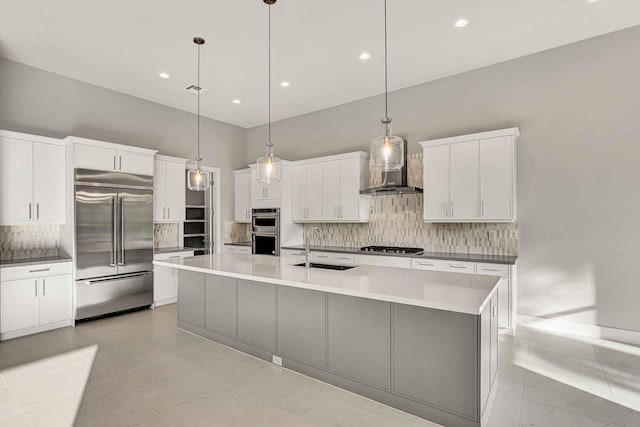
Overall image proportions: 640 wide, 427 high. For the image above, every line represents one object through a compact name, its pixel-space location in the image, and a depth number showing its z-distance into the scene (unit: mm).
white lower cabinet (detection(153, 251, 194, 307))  5234
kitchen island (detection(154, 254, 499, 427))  2131
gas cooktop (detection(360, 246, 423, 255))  4744
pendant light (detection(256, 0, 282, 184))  3299
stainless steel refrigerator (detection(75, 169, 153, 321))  4426
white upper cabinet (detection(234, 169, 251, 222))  6723
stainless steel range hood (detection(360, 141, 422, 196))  4723
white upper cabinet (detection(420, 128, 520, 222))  4016
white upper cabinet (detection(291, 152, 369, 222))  5367
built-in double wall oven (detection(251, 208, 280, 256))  5980
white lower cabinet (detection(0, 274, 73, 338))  3859
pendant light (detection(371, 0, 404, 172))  2578
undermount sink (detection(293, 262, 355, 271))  3303
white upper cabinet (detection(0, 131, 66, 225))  3957
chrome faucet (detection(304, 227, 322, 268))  3311
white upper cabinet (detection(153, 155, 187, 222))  5452
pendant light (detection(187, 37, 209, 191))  3902
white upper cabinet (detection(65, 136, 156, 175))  4395
